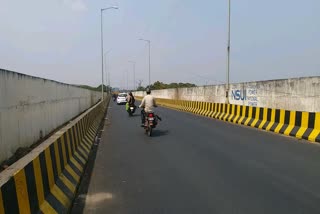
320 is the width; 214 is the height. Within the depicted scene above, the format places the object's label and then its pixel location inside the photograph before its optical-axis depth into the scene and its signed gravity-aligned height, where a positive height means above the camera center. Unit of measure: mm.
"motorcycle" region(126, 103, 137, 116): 15317 -1053
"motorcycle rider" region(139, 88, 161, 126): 8812 -395
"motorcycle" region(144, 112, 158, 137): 8535 -1071
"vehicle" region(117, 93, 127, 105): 31866 -835
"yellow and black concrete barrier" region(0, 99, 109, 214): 2279 -1060
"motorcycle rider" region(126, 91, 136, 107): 15218 -467
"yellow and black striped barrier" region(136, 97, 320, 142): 7570 -1095
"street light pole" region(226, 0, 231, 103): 14654 +2290
